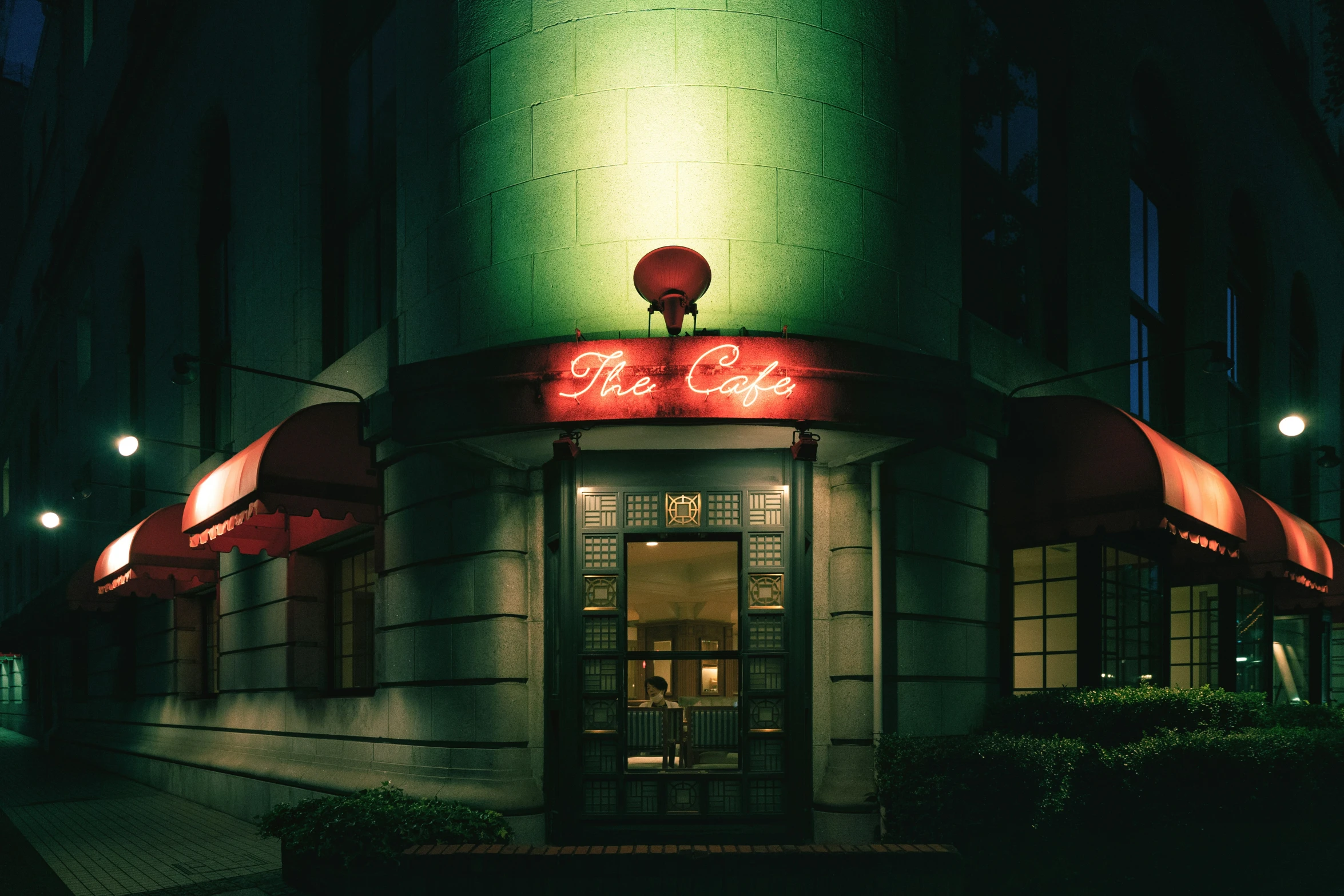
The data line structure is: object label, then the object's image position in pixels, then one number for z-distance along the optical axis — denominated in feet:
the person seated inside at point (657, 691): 34.71
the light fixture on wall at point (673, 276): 31.22
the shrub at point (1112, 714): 35.86
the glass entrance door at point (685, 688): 33.94
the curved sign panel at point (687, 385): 29.68
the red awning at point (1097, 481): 35.53
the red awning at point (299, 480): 37.99
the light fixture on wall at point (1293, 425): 49.06
